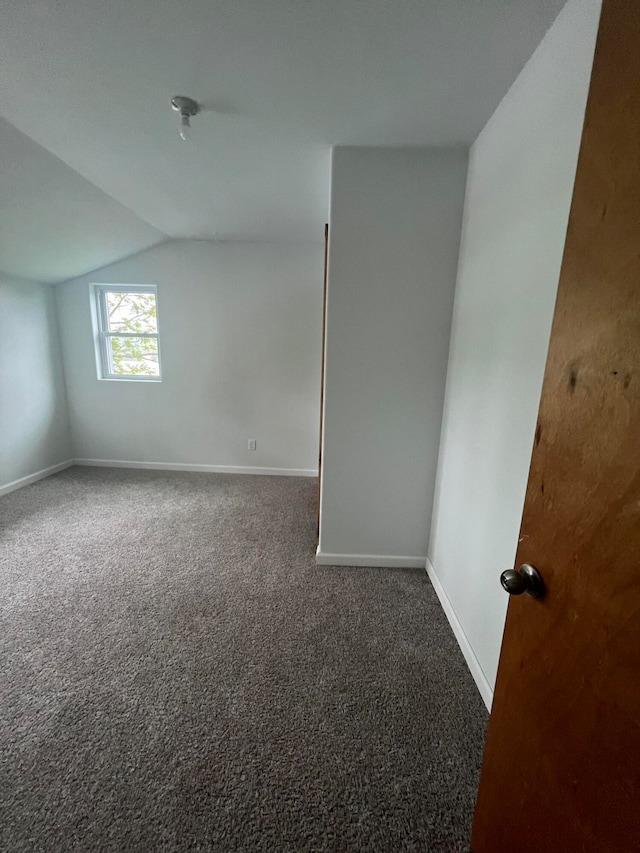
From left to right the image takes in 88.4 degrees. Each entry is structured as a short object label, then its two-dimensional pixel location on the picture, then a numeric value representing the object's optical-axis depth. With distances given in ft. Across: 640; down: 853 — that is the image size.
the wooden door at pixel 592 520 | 1.52
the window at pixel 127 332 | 11.89
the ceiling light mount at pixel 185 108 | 4.58
